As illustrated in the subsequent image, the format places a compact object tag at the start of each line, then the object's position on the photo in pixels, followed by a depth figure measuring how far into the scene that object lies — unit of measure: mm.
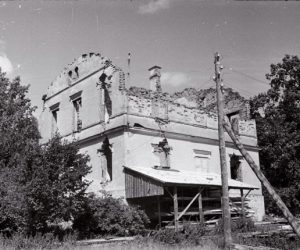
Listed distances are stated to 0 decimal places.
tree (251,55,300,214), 28344
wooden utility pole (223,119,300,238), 12777
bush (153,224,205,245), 15352
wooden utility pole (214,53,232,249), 13930
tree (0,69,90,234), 15469
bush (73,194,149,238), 18125
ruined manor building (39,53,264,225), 20875
